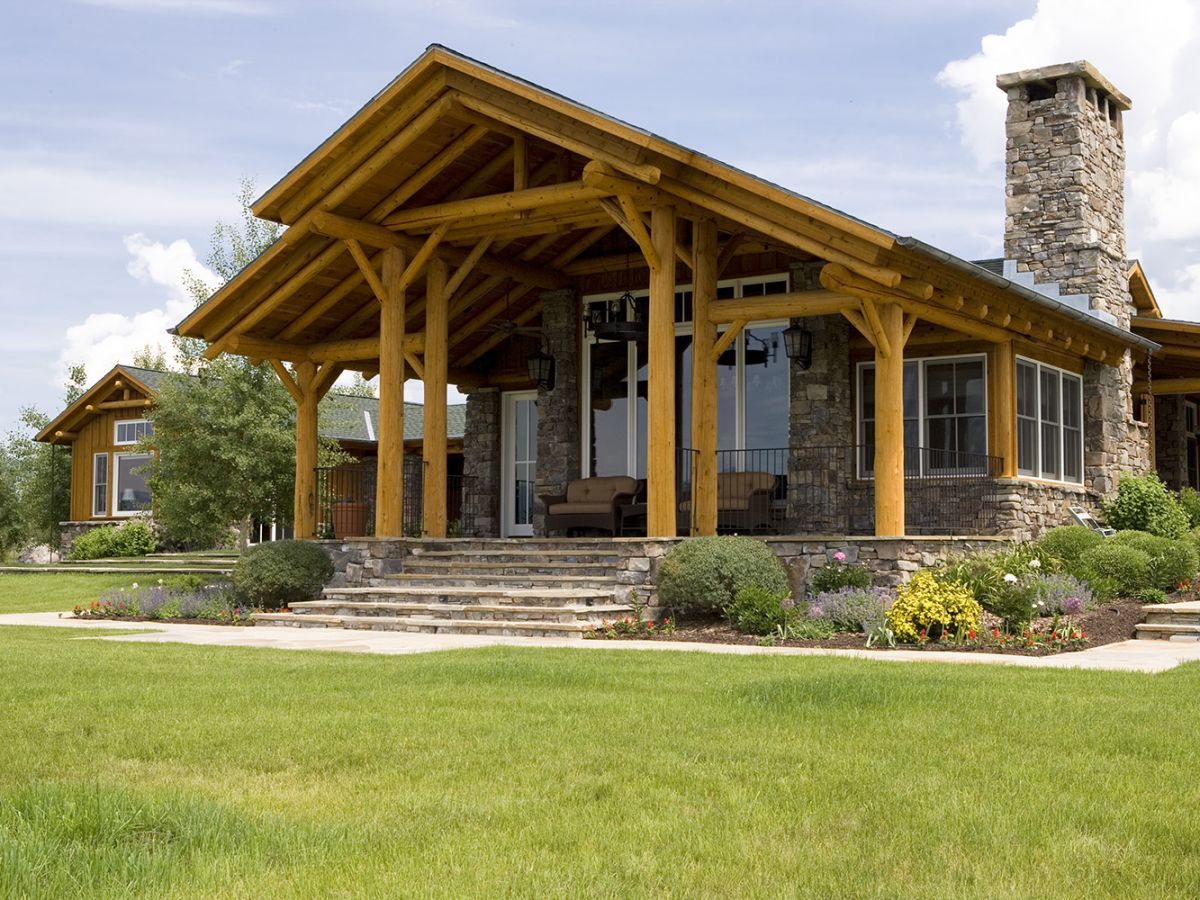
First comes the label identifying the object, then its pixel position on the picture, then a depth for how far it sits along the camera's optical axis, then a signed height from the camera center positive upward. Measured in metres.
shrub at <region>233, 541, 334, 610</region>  14.81 -0.61
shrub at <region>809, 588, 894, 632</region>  11.40 -0.81
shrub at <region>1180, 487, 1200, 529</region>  18.02 +0.17
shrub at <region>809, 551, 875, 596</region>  12.77 -0.58
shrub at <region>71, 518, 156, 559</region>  30.09 -0.48
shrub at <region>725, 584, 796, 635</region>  11.58 -0.84
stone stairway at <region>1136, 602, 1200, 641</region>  11.36 -0.94
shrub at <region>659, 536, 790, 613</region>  12.25 -0.52
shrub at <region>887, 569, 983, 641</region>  10.66 -0.78
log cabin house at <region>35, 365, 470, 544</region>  32.62 +2.17
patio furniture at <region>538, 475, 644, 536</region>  15.94 +0.21
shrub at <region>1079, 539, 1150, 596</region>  13.73 -0.55
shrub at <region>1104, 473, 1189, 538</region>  16.91 +0.11
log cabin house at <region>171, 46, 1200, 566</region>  13.52 +2.42
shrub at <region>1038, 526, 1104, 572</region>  14.53 -0.29
